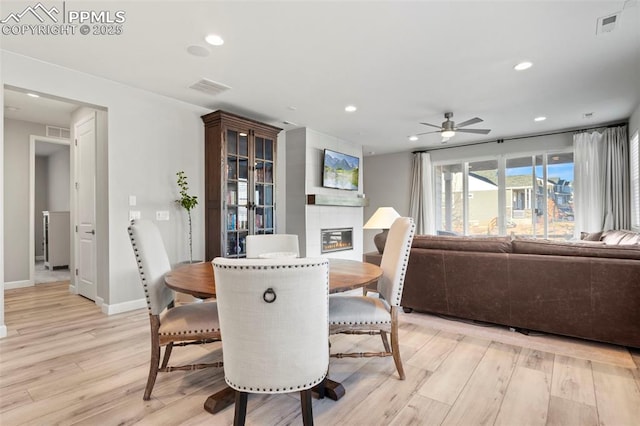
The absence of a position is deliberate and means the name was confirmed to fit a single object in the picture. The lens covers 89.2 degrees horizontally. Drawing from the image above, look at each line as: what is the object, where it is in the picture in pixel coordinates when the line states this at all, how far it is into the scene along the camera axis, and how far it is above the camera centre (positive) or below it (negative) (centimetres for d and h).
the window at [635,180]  450 +46
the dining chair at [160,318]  178 -58
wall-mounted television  570 +82
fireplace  588 -46
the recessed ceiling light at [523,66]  306 +141
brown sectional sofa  242 -60
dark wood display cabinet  414 +47
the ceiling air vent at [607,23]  234 +141
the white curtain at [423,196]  709 +40
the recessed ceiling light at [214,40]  257 +142
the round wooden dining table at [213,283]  164 -36
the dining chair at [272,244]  284 -25
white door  388 +14
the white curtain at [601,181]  506 +51
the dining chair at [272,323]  117 -41
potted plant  392 +21
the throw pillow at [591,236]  461 -35
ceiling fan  442 +118
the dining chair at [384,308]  194 -58
